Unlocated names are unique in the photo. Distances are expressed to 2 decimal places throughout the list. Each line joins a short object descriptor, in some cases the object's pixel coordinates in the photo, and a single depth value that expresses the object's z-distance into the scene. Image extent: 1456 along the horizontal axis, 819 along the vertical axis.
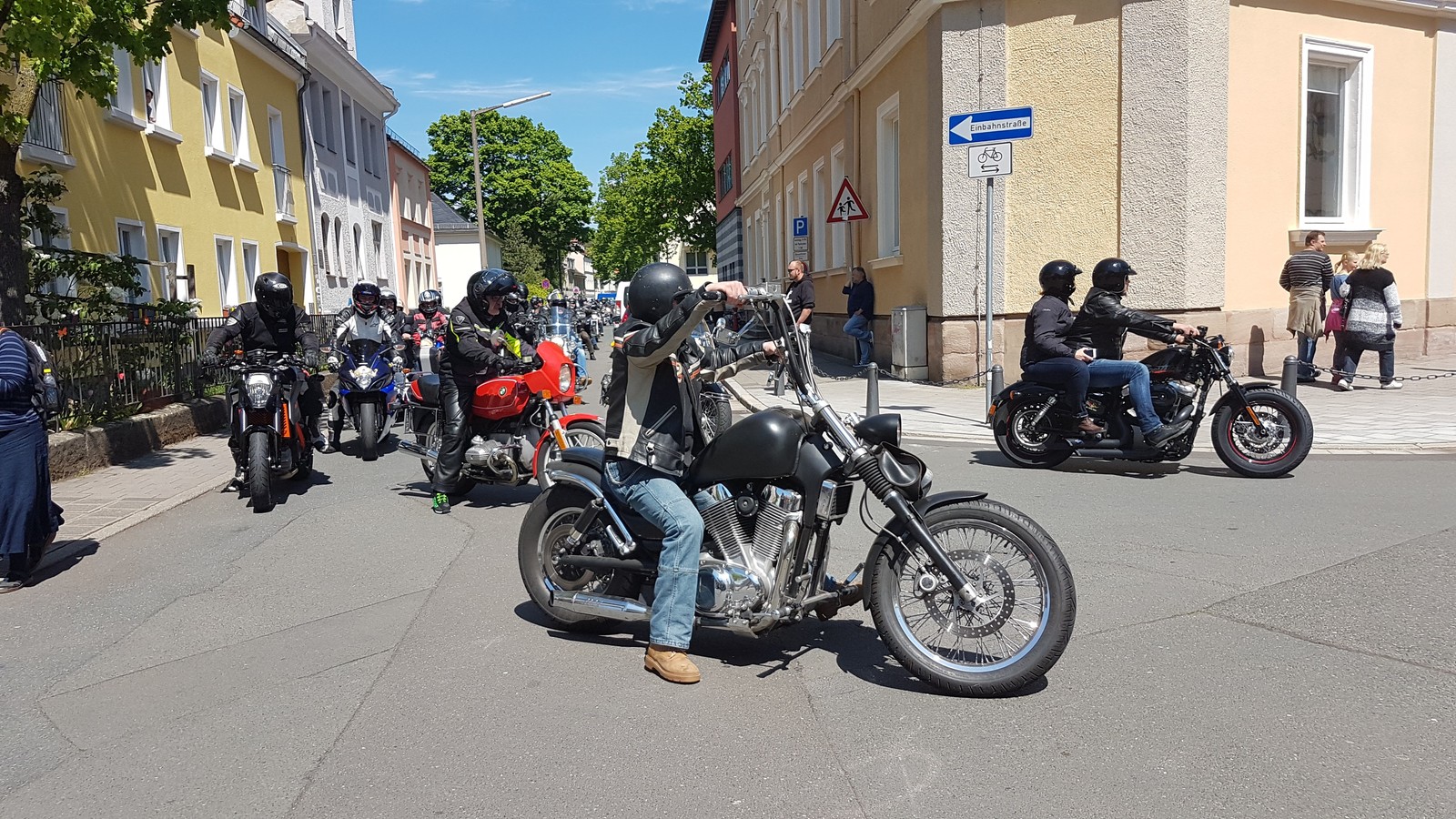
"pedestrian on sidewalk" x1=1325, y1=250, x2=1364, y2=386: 12.81
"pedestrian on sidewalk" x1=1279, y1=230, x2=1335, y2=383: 13.06
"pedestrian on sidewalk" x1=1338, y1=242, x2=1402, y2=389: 12.38
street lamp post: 31.16
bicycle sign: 10.92
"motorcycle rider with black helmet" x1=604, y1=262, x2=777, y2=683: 3.91
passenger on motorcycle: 8.21
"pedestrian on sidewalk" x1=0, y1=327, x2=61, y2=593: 5.67
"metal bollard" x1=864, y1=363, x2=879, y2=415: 10.71
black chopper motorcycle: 3.63
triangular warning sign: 15.95
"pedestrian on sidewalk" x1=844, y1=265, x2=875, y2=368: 17.06
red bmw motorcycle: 7.45
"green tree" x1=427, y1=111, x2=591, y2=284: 67.56
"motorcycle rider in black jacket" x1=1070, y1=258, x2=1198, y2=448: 7.96
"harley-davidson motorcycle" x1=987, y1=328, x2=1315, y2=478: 7.80
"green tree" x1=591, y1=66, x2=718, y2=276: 52.62
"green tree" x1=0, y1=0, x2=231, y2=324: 8.59
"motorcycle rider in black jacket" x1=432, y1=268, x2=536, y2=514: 7.50
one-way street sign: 10.84
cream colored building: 13.35
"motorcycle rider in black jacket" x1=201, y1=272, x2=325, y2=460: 8.48
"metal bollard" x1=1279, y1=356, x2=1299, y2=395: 9.80
